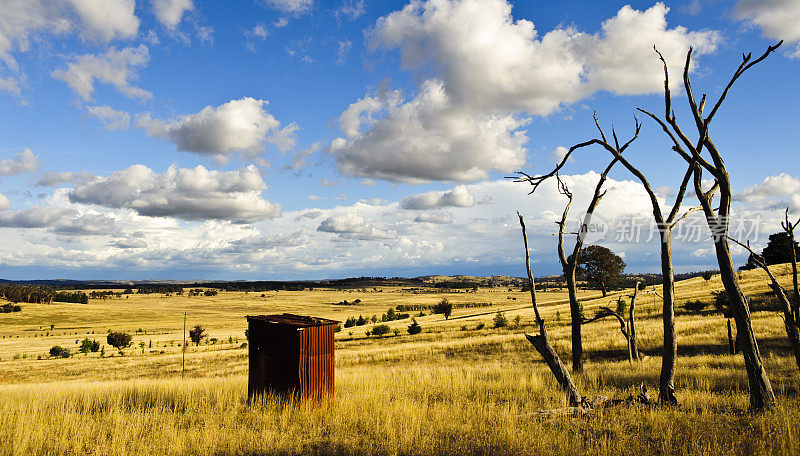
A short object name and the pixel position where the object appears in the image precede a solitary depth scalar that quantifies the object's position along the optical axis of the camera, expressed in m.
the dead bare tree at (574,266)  14.42
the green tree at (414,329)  44.29
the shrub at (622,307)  38.74
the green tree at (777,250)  56.97
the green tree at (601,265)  63.16
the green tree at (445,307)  59.59
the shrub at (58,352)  43.33
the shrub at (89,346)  46.56
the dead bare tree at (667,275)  10.13
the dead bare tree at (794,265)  10.75
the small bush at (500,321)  42.31
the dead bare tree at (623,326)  17.75
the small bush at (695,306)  35.92
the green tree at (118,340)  48.56
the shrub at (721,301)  33.91
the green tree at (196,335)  51.81
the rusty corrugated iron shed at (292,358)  10.66
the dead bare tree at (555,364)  10.01
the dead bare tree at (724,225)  8.53
